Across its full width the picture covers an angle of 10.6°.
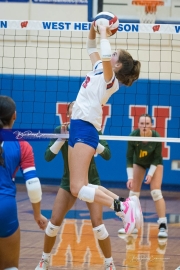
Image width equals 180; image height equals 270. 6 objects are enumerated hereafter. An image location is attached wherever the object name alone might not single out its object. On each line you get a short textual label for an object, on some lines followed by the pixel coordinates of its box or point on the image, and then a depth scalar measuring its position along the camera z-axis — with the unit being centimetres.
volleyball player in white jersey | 920
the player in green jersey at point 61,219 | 1023
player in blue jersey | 725
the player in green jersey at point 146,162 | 1456
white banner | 1288
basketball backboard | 1947
